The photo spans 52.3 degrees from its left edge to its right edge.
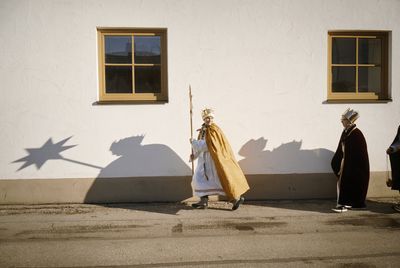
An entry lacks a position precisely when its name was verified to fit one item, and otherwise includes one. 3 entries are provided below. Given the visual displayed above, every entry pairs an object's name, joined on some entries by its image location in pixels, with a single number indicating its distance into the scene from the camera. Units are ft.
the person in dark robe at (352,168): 23.18
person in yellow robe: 22.99
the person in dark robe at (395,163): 23.09
